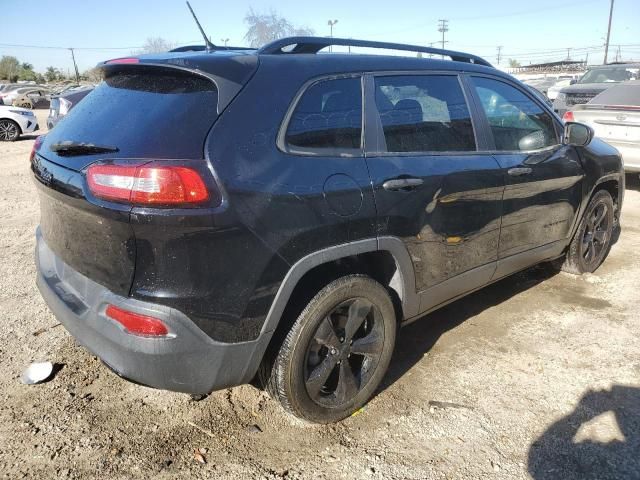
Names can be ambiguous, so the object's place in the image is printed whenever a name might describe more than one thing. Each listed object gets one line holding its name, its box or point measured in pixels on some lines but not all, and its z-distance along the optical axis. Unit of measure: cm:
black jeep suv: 209
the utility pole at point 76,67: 7468
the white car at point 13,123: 1531
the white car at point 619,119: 739
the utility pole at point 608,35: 4716
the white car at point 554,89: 1945
